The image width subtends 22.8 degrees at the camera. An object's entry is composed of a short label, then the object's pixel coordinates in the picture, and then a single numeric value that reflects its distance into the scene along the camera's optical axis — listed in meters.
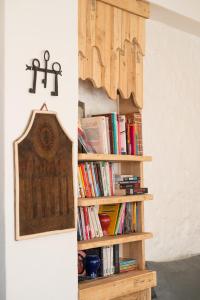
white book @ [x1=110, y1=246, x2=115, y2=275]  3.20
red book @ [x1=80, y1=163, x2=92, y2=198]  3.07
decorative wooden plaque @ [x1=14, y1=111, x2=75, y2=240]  2.58
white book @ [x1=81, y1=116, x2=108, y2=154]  3.14
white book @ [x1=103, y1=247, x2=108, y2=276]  3.15
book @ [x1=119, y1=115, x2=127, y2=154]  3.30
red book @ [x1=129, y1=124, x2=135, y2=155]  3.35
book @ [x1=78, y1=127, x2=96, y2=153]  3.06
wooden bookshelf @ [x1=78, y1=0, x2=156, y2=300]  3.01
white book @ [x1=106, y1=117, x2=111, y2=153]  3.20
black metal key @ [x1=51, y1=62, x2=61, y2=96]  2.77
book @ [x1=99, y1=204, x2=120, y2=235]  3.28
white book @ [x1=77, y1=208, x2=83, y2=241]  3.03
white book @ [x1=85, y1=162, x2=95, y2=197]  3.10
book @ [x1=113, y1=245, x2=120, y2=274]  3.22
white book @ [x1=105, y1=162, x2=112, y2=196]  3.22
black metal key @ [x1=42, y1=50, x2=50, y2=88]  2.71
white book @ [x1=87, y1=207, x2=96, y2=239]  3.11
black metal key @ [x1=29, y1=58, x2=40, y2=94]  2.65
